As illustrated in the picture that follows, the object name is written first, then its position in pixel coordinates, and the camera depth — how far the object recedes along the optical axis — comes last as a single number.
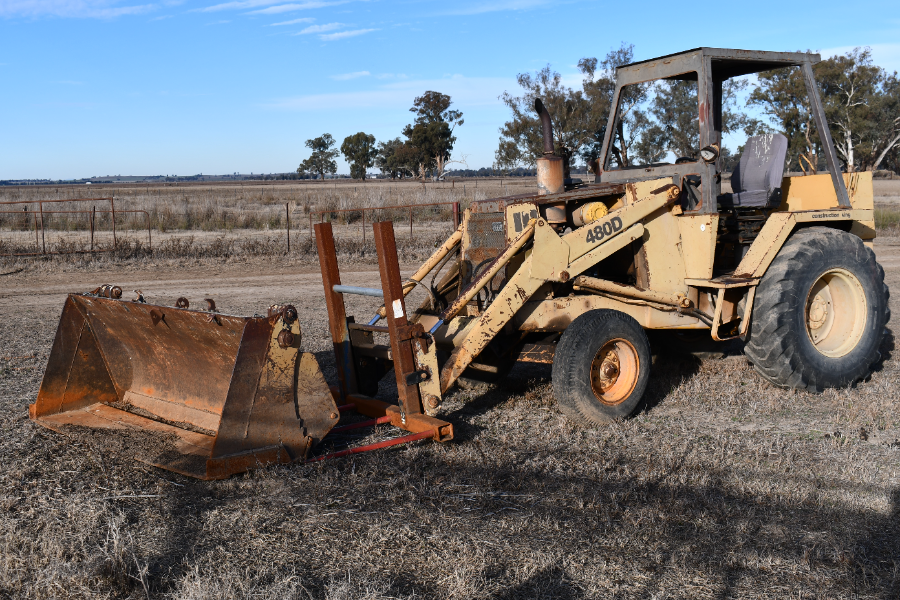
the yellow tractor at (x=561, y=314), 4.81
